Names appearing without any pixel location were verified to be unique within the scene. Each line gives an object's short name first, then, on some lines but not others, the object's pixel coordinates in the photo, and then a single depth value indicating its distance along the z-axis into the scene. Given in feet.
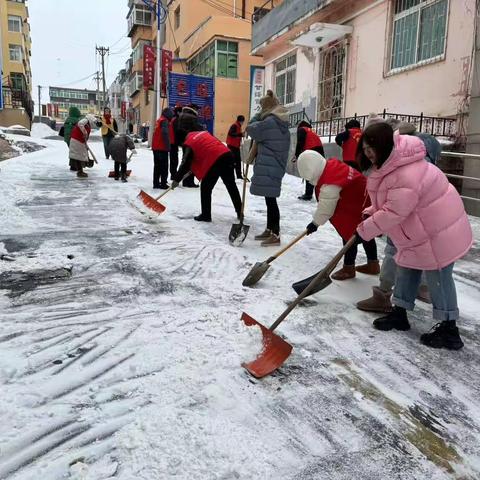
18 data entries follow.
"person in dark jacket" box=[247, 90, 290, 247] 16.87
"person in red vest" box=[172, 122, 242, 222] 18.57
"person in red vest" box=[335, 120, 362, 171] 21.72
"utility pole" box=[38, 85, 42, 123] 237.86
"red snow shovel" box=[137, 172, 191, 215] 20.13
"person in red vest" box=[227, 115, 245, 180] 31.73
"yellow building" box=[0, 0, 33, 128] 145.79
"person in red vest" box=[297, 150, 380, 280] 11.93
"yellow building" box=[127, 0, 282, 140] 75.20
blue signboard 74.13
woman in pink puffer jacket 8.47
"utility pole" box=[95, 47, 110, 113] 178.46
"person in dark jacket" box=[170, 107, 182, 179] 27.68
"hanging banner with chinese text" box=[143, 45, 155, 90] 71.26
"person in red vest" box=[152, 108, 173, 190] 27.73
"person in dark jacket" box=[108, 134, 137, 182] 30.91
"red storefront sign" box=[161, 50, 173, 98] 70.38
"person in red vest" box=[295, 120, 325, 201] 25.51
